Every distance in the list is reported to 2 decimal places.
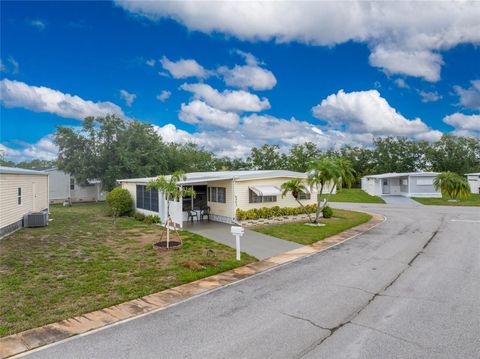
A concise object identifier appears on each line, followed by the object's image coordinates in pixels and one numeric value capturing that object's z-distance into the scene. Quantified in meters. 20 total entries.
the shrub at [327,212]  19.50
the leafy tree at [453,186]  29.34
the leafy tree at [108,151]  29.19
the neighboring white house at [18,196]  13.36
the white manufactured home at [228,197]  16.67
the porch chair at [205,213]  18.77
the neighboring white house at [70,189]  32.00
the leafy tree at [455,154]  48.78
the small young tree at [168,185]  11.73
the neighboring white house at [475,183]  37.62
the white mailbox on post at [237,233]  9.88
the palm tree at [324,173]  15.97
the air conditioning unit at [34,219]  15.73
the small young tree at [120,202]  20.70
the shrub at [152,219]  17.58
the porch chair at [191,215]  18.34
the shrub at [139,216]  18.85
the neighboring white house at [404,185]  34.22
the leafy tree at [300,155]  48.84
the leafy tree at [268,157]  50.00
